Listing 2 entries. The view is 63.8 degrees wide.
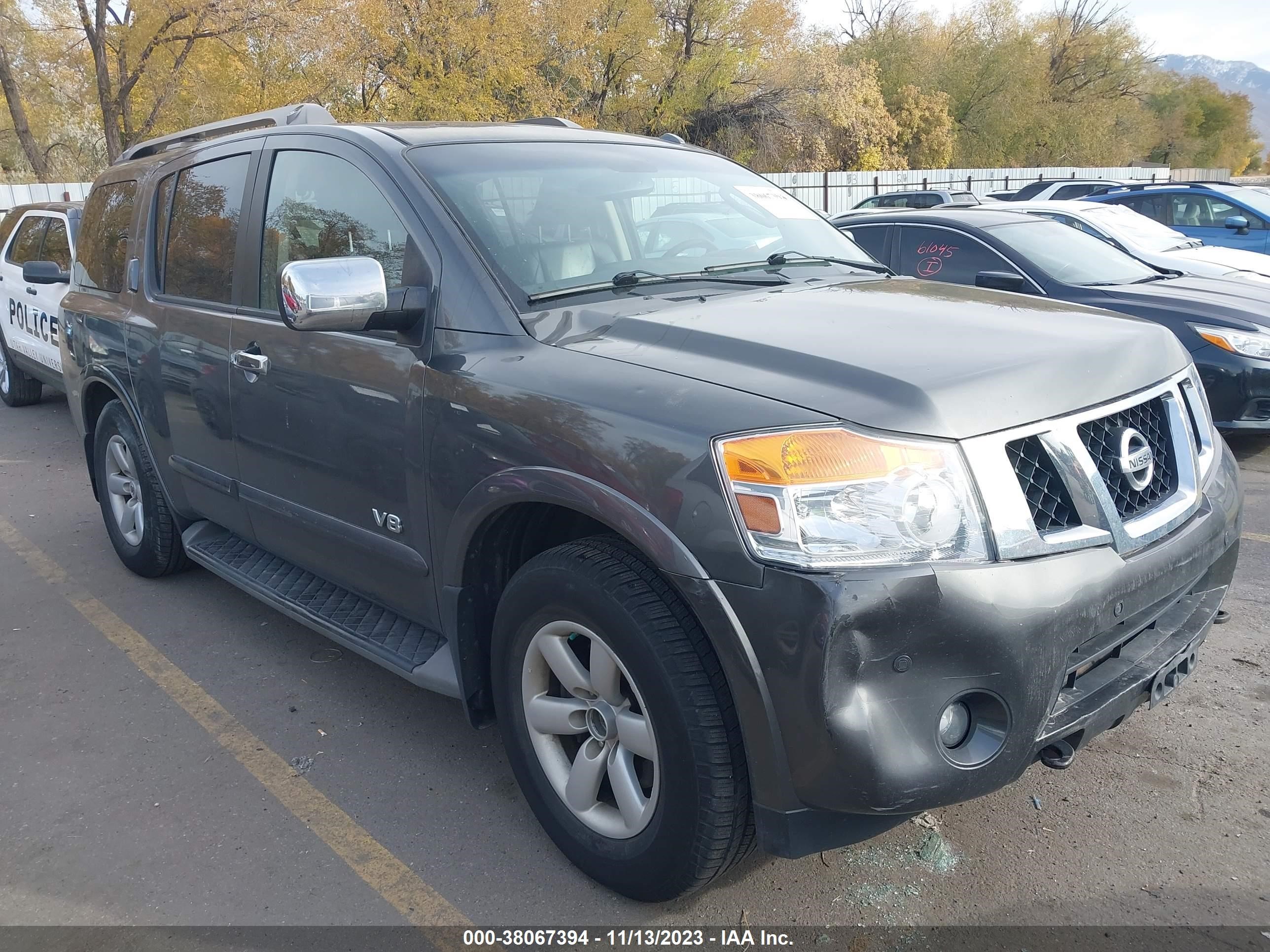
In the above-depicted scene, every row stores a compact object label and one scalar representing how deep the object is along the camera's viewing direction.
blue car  12.91
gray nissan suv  2.03
